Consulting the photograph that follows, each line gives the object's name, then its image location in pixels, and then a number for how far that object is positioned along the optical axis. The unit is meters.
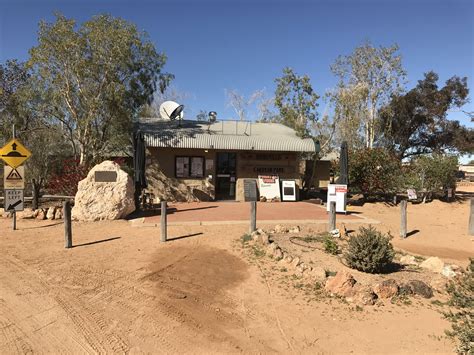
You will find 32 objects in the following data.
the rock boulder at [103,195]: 10.36
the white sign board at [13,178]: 9.62
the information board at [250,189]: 15.47
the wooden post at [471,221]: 10.46
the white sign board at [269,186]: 16.17
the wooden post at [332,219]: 9.58
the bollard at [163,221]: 8.40
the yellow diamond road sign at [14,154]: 9.56
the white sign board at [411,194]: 16.42
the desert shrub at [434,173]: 18.01
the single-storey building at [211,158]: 15.15
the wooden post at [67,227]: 7.76
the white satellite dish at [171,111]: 17.14
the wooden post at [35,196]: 11.70
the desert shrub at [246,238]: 8.36
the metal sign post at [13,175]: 9.54
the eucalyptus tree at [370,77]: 24.25
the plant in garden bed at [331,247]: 7.52
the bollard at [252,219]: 9.02
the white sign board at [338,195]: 12.59
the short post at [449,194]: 18.17
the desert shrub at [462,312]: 3.62
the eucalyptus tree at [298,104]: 16.62
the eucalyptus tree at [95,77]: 13.14
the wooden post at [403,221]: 9.59
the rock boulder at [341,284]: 5.31
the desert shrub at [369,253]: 6.34
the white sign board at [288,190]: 16.24
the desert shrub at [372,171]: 15.89
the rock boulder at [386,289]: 5.24
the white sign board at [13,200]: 9.49
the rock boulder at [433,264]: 6.43
